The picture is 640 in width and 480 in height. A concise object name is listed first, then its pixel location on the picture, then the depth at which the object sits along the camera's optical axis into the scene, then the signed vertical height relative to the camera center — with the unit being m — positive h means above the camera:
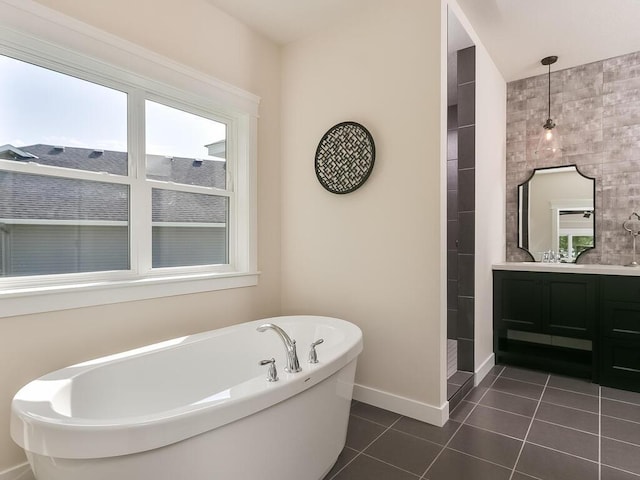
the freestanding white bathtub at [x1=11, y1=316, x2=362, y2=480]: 1.03 -0.64
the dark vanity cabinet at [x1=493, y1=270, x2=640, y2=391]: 2.68 -0.72
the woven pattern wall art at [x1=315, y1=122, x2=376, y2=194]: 2.47 +0.58
